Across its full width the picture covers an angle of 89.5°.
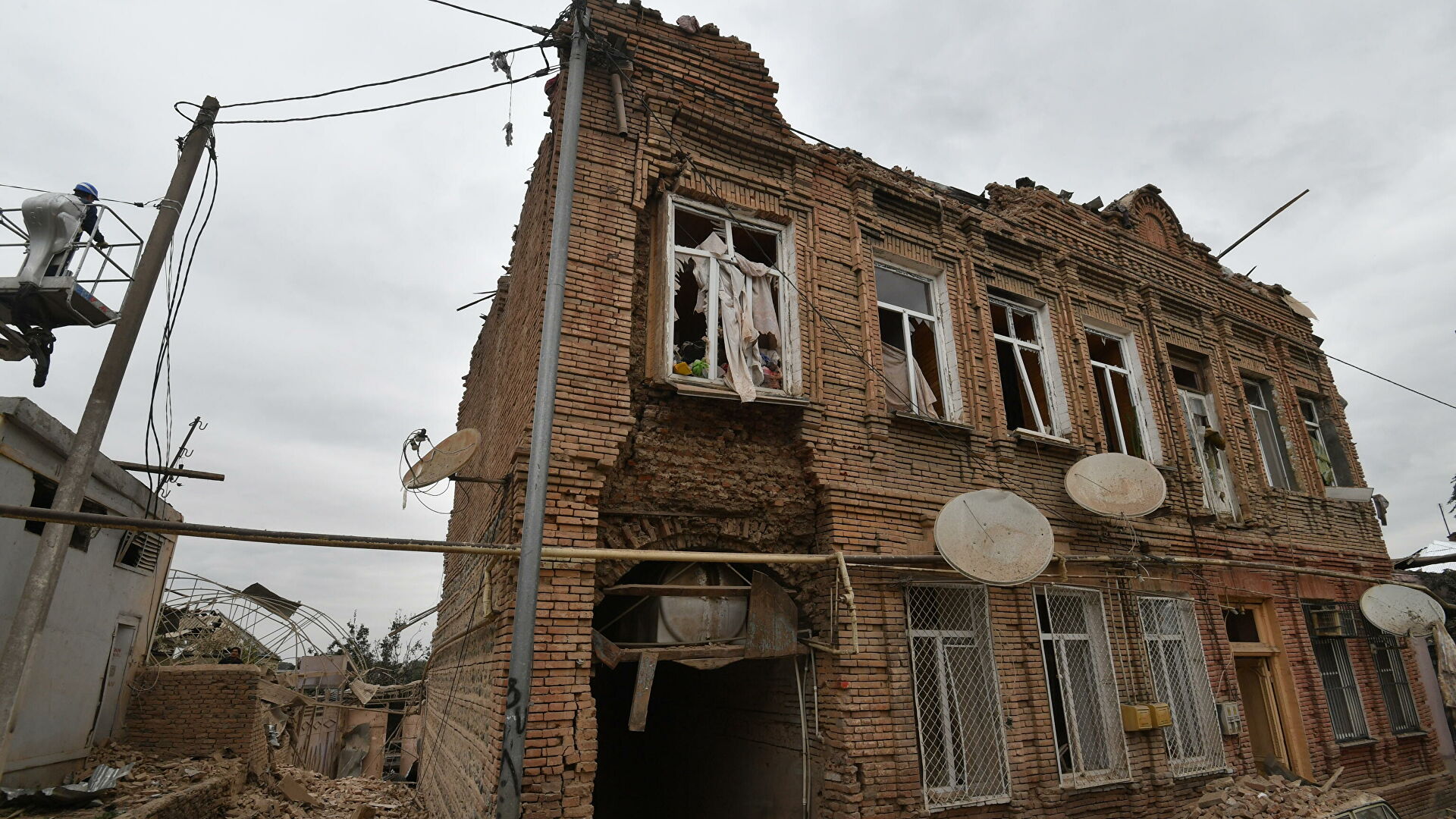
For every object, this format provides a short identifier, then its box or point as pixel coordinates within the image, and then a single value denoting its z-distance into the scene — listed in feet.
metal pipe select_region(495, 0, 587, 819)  15.61
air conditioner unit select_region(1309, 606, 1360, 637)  37.96
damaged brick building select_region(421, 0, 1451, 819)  22.62
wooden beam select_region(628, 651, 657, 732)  20.81
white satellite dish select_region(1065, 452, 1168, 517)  29.30
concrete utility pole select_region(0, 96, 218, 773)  18.24
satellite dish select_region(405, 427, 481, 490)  22.53
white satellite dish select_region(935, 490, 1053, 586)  23.84
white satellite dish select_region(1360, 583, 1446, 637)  36.40
